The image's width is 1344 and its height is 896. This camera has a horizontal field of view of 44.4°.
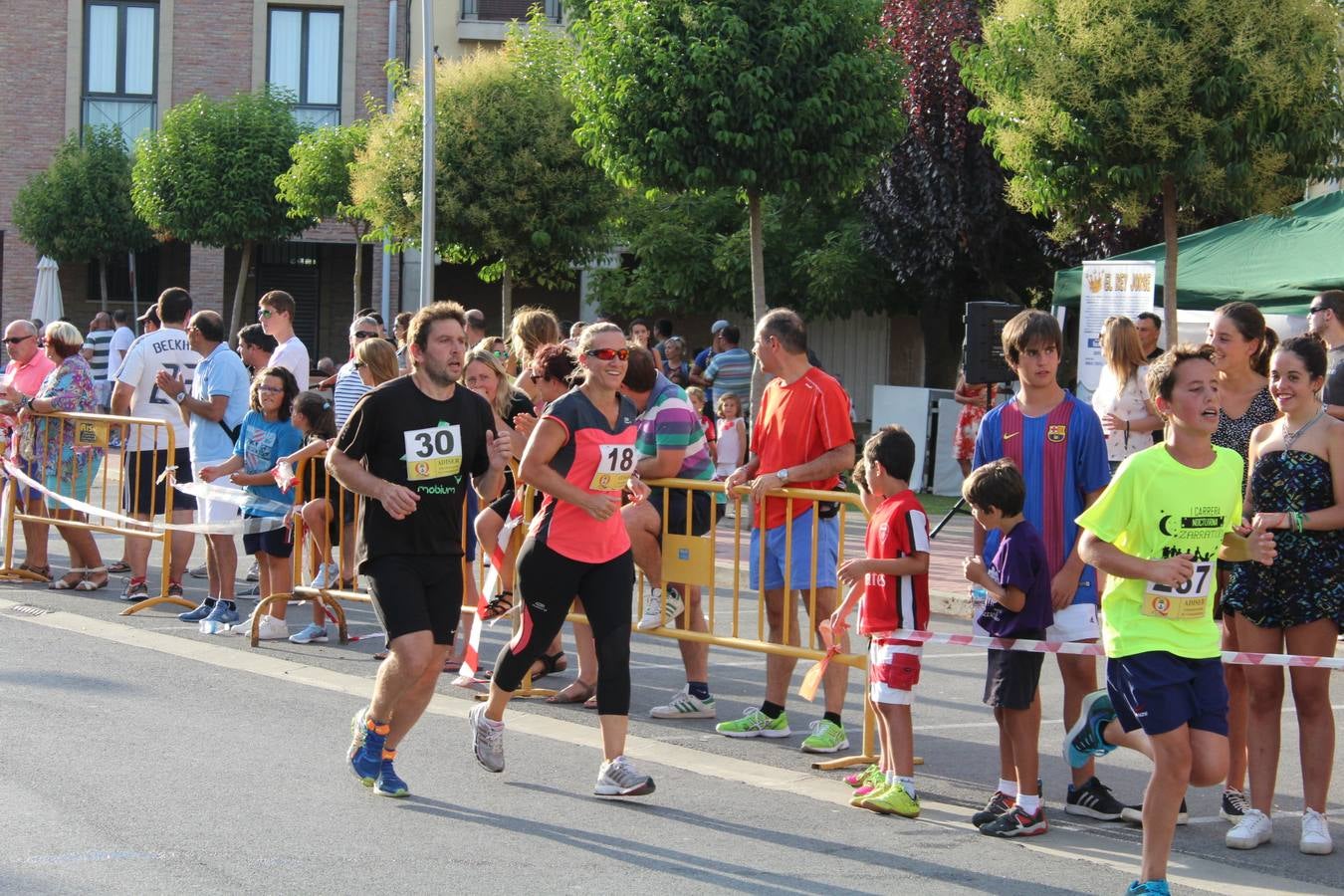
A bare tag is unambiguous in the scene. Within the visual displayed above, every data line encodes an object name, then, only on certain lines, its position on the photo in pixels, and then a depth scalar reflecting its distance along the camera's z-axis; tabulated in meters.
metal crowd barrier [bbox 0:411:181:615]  11.49
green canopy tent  14.72
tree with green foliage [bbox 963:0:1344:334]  13.66
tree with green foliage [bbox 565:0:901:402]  16.08
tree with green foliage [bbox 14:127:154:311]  31.39
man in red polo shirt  7.49
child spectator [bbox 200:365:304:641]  10.16
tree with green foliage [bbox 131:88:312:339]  28.92
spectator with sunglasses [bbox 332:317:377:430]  11.16
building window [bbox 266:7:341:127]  33.78
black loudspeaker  15.38
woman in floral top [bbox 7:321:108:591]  12.10
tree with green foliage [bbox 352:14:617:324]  22.95
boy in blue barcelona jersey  6.45
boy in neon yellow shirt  5.15
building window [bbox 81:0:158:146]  33.78
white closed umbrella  29.03
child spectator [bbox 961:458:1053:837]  6.16
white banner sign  14.44
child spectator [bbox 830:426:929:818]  6.50
